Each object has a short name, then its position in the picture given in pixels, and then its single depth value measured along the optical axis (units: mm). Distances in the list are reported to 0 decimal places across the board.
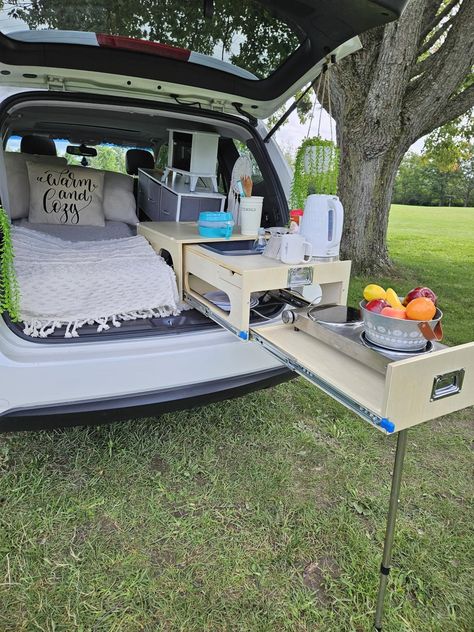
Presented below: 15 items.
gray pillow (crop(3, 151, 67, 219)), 2494
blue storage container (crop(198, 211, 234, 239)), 1730
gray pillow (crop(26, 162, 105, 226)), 2482
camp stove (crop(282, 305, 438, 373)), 1015
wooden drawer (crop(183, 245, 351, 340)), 1335
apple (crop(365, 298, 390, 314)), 1068
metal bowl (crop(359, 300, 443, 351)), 996
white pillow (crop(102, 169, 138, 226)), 2754
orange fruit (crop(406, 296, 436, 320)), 1000
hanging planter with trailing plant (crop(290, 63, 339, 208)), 1680
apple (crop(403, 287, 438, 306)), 1088
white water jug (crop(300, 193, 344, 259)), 1435
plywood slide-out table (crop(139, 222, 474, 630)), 852
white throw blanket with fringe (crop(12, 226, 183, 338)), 1494
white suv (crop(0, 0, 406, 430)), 1330
